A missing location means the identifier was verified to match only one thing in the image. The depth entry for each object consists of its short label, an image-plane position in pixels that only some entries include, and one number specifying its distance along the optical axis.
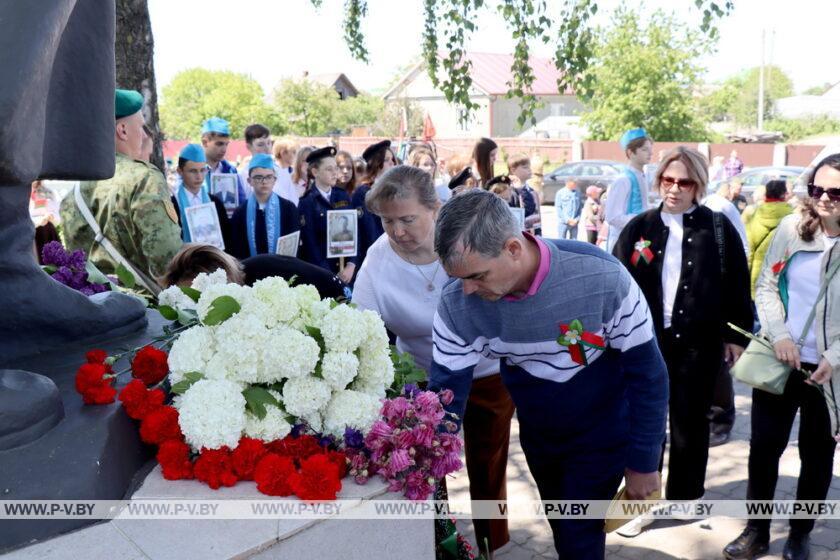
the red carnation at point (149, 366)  2.23
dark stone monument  1.78
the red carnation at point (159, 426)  2.08
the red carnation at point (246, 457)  2.04
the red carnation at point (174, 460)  2.04
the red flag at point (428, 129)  13.90
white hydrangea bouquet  2.05
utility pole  42.44
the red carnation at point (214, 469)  2.01
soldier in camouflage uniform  3.55
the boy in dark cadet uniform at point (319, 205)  5.93
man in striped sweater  2.33
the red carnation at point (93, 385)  2.08
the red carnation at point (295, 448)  2.11
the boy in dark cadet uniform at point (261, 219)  5.71
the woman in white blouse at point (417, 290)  3.06
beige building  54.31
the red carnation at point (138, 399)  2.09
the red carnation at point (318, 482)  1.95
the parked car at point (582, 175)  22.00
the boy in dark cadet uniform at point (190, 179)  5.35
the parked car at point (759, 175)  17.70
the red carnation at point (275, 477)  1.98
